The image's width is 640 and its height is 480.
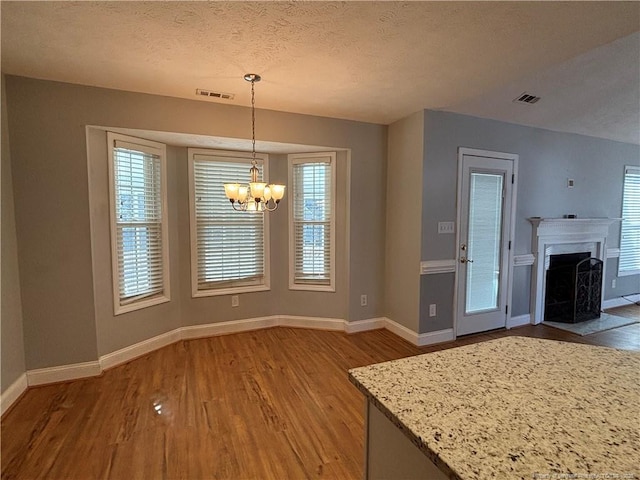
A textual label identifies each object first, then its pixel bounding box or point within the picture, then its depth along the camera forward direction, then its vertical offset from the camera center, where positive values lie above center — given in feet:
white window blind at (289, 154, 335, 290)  12.85 -0.04
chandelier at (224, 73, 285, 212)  8.00 +0.73
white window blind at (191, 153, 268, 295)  12.09 -0.54
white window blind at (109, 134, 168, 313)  9.97 -0.13
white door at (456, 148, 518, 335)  11.89 -0.63
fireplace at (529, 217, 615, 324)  13.58 -1.80
